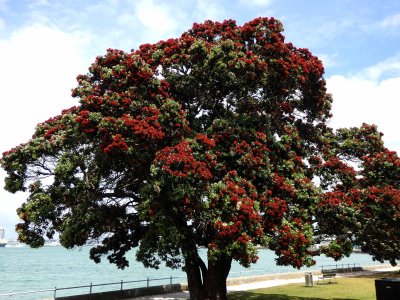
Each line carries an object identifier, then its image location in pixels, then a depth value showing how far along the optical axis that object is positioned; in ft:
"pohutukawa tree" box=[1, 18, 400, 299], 50.98
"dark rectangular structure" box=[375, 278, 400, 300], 45.14
